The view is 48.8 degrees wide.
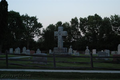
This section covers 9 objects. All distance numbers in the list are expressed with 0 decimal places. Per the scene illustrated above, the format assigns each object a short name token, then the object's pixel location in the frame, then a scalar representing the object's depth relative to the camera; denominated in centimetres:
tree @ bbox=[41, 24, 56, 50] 4376
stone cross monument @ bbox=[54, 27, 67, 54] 2143
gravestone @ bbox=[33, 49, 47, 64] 1364
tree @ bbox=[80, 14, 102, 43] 5797
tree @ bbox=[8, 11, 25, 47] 4301
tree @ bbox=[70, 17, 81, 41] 6418
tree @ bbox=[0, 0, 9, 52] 2898
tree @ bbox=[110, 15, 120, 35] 5568
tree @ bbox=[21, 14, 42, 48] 6019
